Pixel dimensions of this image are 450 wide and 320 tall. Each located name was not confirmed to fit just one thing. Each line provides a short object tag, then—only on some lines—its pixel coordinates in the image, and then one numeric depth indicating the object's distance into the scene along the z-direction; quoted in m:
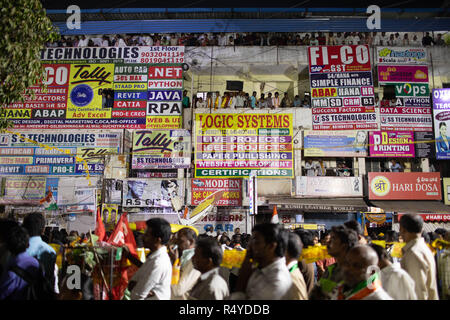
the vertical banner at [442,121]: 19.73
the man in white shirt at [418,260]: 4.04
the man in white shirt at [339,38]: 22.44
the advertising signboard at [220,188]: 19.17
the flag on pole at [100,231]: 6.49
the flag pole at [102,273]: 4.80
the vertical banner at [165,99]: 20.16
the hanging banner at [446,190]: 19.30
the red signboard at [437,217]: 19.14
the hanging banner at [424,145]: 19.88
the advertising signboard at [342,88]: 19.77
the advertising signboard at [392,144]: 19.89
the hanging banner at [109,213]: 17.47
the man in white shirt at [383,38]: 22.51
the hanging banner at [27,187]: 19.41
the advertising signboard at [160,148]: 19.77
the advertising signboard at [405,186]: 19.38
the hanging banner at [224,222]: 19.11
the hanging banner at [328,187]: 19.42
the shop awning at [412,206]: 17.73
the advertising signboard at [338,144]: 19.95
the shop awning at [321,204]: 18.17
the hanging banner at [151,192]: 19.23
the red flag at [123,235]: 5.76
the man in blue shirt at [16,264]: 3.73
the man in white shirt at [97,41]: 22.81
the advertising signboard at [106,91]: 20.28
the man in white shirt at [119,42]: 22.54
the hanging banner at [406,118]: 20.05
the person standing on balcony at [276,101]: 21.19
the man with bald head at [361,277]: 3.00
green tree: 7.24
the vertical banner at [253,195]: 14.59
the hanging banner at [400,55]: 20.84
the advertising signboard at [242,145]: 19.45
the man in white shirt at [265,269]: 3.17
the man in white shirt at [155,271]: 3.76
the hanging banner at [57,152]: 19.64
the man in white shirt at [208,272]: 3.53
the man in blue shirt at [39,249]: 4.69
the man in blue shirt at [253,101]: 20.96
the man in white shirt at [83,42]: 22.77
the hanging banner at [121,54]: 20.83
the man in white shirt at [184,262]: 4.00
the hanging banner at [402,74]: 20.50
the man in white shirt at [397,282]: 3.55
